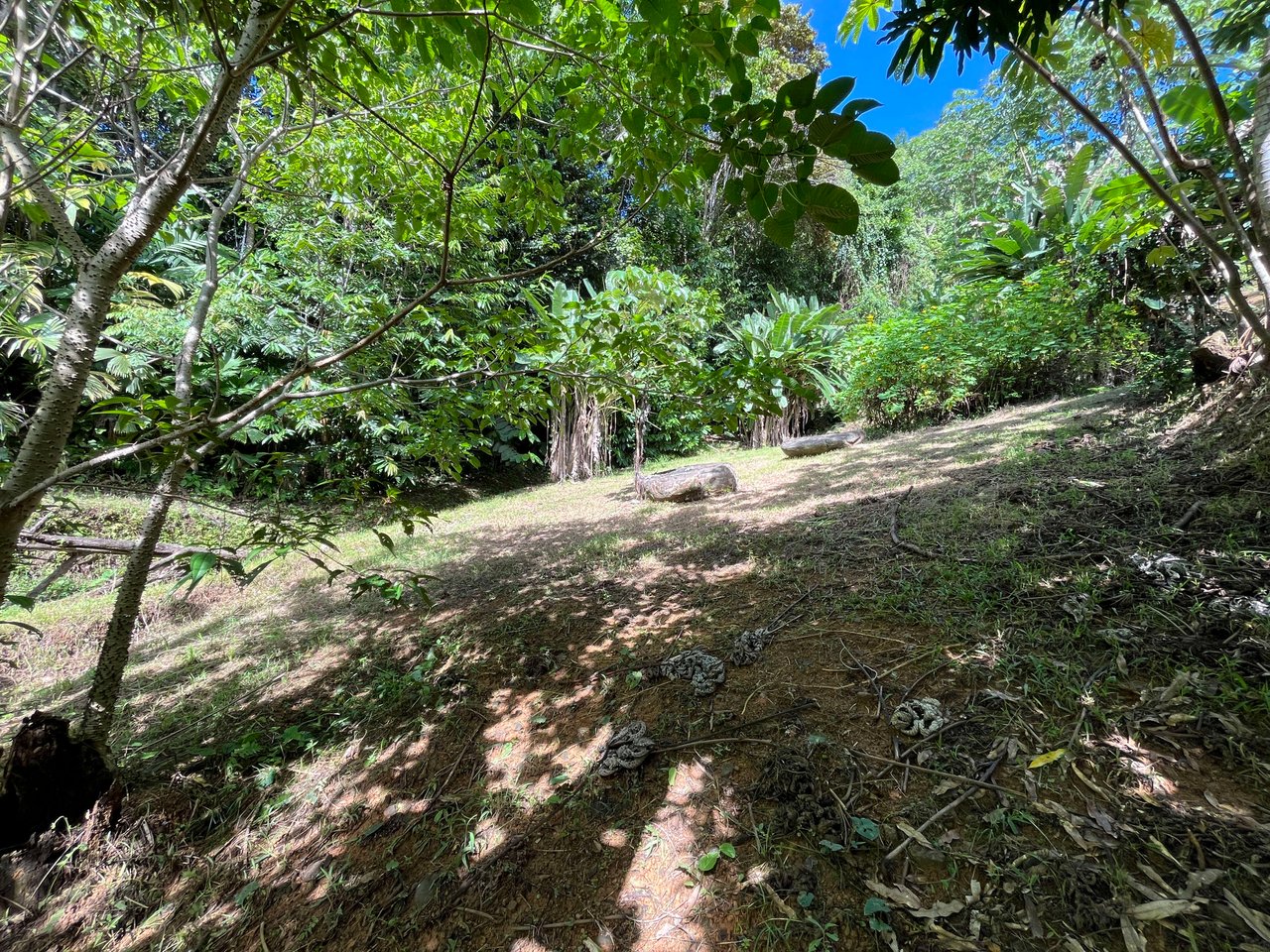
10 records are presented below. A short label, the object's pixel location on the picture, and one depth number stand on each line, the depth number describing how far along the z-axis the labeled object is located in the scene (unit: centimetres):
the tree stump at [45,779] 149
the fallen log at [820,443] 813
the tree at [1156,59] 128
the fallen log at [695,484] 620
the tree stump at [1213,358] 344
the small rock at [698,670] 188
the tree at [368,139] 93
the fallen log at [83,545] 146
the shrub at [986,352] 677
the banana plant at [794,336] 968
